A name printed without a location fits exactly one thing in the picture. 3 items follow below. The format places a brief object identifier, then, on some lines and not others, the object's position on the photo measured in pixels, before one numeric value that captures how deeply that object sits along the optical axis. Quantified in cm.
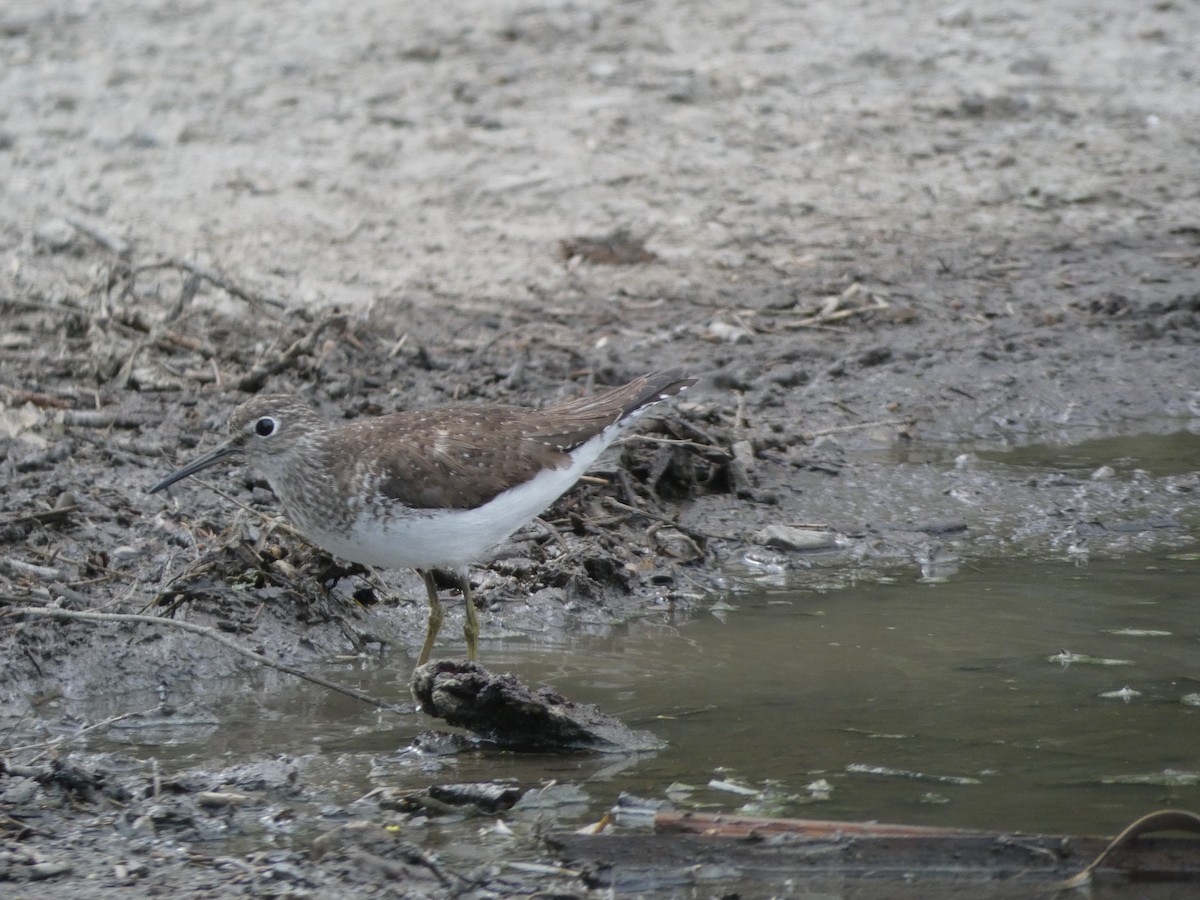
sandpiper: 1283
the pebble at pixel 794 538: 1647
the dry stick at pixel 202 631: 1150
